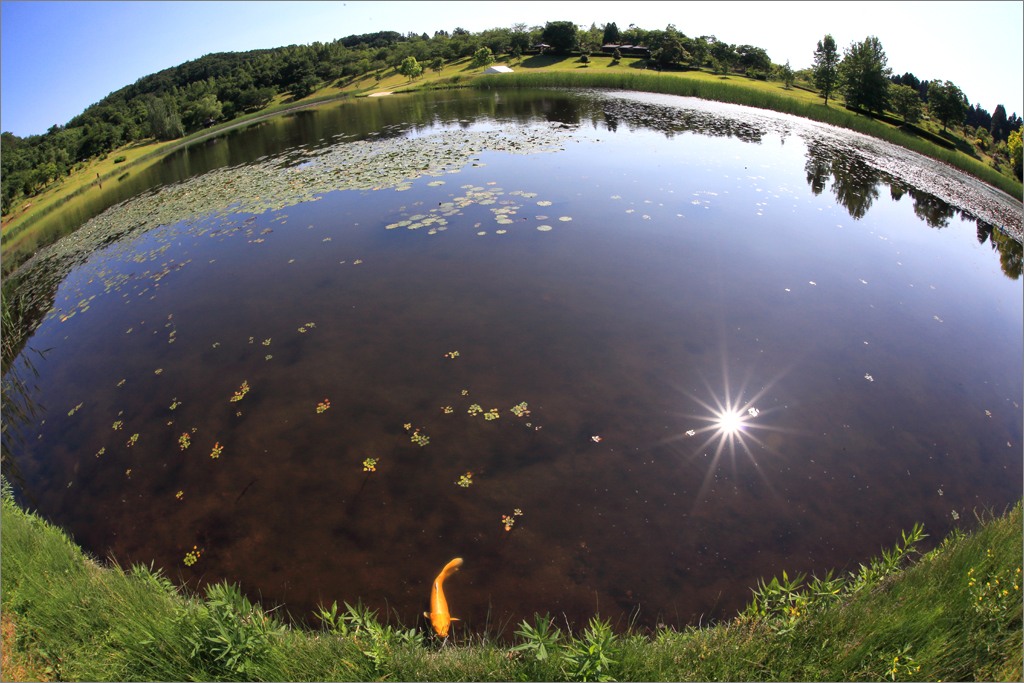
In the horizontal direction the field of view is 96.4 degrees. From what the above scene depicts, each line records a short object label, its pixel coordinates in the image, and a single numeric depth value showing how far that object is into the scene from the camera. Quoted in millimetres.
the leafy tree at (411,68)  64688
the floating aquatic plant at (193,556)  5246
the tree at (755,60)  56375
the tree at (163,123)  48594
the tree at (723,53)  56781
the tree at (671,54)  53625
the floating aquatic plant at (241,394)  7629
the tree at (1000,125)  45403
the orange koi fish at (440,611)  4328
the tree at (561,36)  65438
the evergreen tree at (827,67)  39125
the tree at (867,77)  34188
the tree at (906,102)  31141
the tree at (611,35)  66375
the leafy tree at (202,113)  58375
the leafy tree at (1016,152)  21297
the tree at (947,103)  30406
